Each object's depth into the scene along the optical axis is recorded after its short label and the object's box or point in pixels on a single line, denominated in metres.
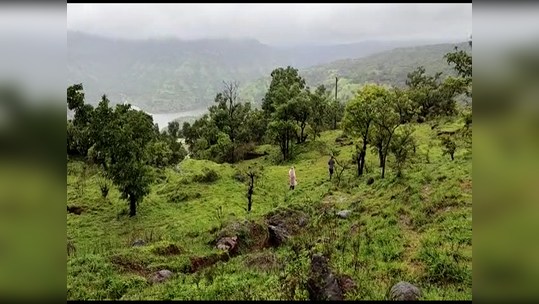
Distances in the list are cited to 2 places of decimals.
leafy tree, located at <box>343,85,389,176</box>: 25.21
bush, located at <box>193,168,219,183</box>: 30.50
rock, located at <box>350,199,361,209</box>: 18.17
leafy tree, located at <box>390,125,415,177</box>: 24.08
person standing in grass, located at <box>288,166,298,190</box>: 26.90
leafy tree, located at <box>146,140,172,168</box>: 38.69
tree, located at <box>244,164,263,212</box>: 22.86
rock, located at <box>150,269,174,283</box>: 10.26
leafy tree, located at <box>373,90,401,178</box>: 23.45
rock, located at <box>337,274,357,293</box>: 7.52
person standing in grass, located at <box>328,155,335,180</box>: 27.53
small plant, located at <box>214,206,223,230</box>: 20.31
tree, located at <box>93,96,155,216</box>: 21.89
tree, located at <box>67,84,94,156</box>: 18.18
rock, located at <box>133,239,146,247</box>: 15.23
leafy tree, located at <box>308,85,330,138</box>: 42.46
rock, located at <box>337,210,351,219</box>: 16.62
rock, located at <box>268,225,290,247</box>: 14.06
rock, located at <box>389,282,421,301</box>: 6.89
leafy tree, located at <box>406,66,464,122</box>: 49.78
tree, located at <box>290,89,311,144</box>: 40.06
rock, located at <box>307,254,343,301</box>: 6.90
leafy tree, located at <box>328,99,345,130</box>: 56.33
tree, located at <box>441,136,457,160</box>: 21.58
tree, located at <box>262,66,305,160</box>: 39.81
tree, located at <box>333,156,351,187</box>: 26.23
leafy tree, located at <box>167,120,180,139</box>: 65.25
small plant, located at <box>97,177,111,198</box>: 26.48
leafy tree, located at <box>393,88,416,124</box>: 27.95
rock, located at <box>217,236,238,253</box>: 14.09
